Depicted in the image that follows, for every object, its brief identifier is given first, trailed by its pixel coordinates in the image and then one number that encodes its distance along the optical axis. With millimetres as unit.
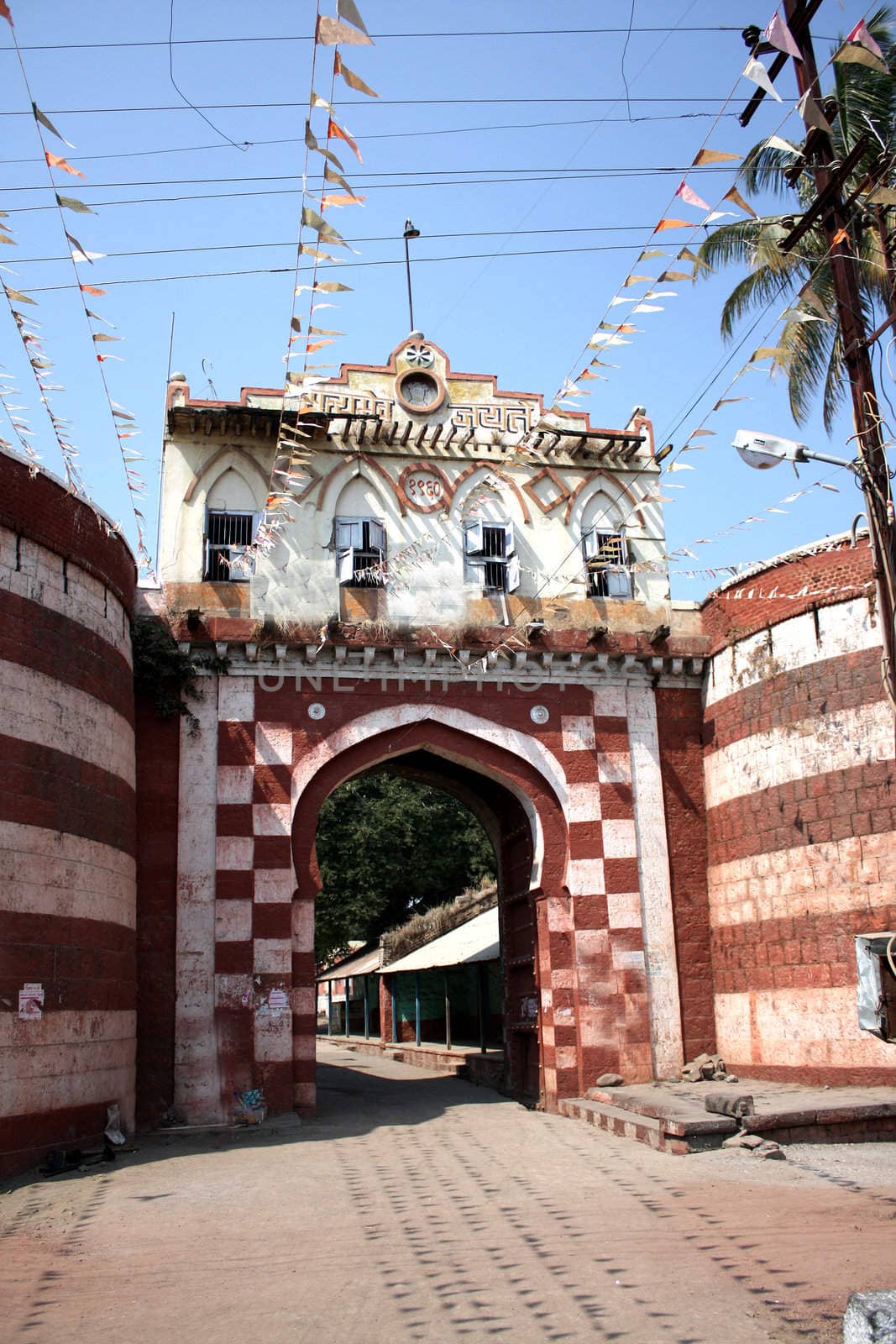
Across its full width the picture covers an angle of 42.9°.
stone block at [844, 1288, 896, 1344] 5547
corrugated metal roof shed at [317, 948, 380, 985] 36281
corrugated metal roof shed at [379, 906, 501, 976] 25828
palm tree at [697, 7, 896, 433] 18672
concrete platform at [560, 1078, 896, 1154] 12734
